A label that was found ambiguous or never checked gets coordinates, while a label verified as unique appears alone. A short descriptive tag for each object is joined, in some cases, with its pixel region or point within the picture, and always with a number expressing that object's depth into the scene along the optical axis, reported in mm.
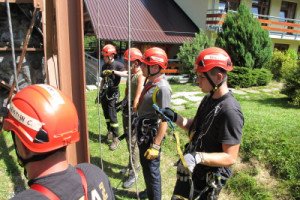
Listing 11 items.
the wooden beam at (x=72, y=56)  2301
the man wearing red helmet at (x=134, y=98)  3811
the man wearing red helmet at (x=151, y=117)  2971
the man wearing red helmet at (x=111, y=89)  5171
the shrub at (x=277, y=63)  13727
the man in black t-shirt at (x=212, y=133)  1963
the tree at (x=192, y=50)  12570
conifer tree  11539
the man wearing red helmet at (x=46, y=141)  1213
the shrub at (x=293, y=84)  7719
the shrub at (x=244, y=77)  11195
